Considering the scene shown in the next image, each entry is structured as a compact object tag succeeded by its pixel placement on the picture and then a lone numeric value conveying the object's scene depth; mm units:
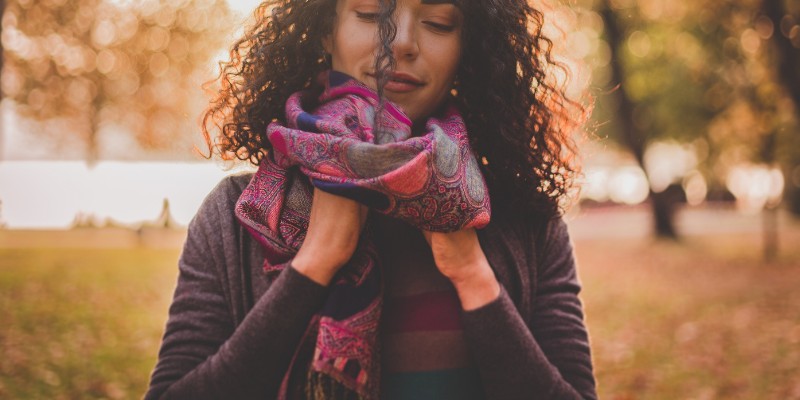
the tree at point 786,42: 11094
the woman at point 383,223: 1571
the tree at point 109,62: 16859
